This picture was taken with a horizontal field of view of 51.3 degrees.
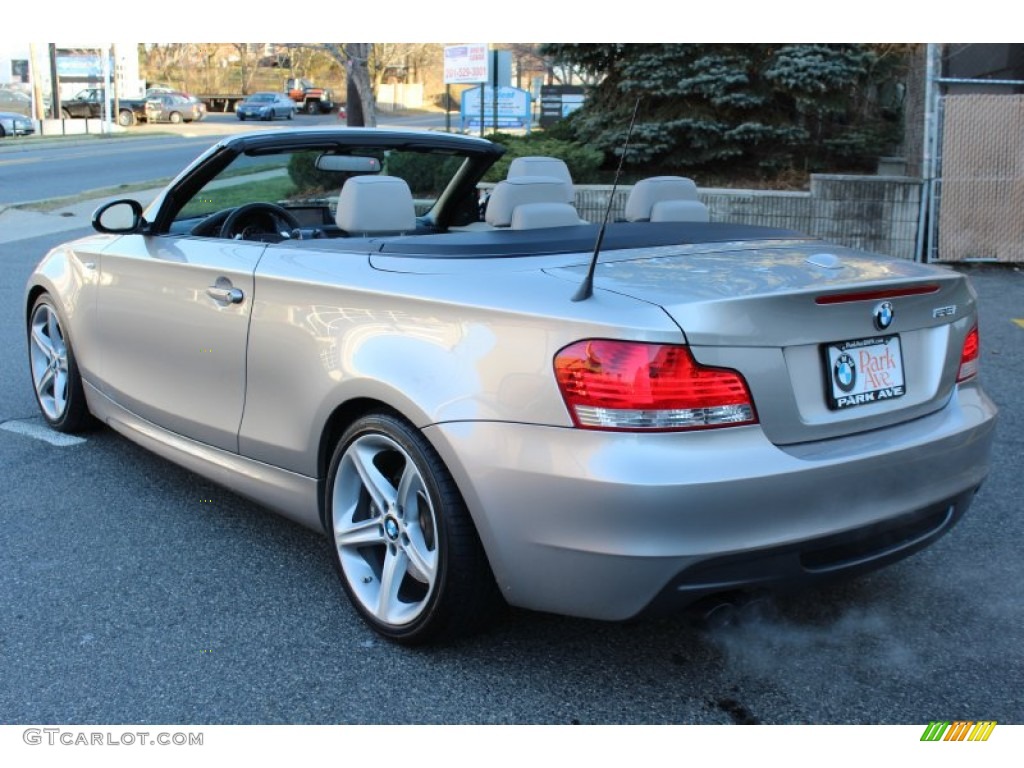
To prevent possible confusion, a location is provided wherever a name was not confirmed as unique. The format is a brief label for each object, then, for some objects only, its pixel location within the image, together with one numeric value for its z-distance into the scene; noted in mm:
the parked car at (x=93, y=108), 51188
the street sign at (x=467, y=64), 16062
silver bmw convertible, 2611
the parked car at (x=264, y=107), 53188
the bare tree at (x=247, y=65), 73912
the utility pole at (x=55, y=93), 48625
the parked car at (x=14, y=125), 39594
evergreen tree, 12195
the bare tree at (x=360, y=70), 16531
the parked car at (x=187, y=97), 53931
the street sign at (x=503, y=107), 18672
